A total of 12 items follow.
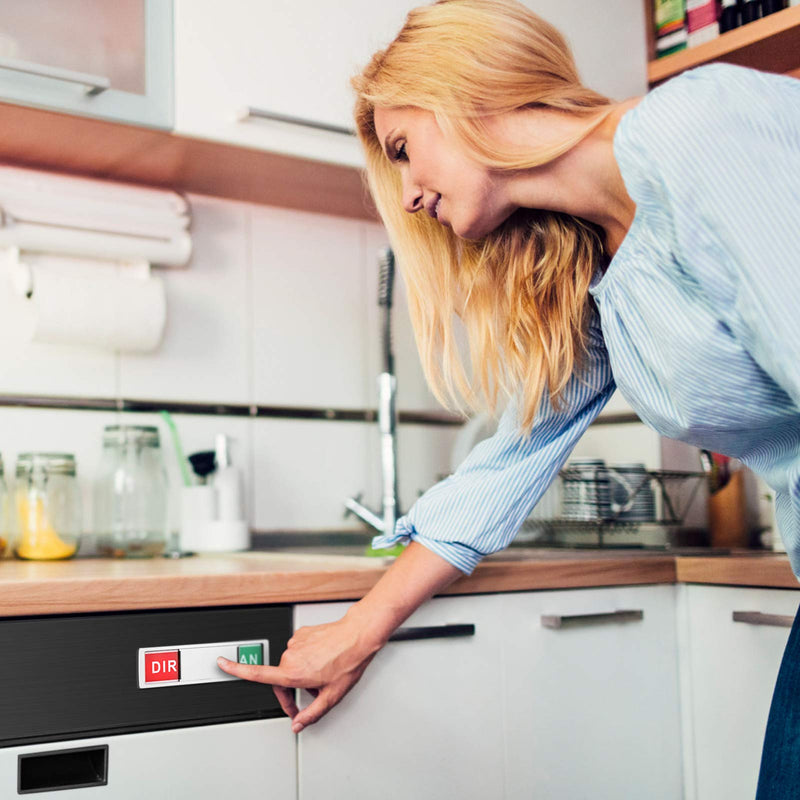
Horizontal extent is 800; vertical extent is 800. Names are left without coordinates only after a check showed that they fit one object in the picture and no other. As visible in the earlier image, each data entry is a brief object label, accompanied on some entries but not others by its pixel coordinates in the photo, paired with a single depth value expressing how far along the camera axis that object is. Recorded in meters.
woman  0.74
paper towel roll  1.47
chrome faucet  1.62
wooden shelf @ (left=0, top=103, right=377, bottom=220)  1.37
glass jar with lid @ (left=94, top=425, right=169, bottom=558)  1.52
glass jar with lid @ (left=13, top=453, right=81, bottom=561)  1.42
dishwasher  0.94
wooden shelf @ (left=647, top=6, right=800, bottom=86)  1.66
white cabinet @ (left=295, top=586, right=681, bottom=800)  1.11
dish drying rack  1.65
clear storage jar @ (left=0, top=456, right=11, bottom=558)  1.44
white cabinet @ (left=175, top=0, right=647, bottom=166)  1.40
